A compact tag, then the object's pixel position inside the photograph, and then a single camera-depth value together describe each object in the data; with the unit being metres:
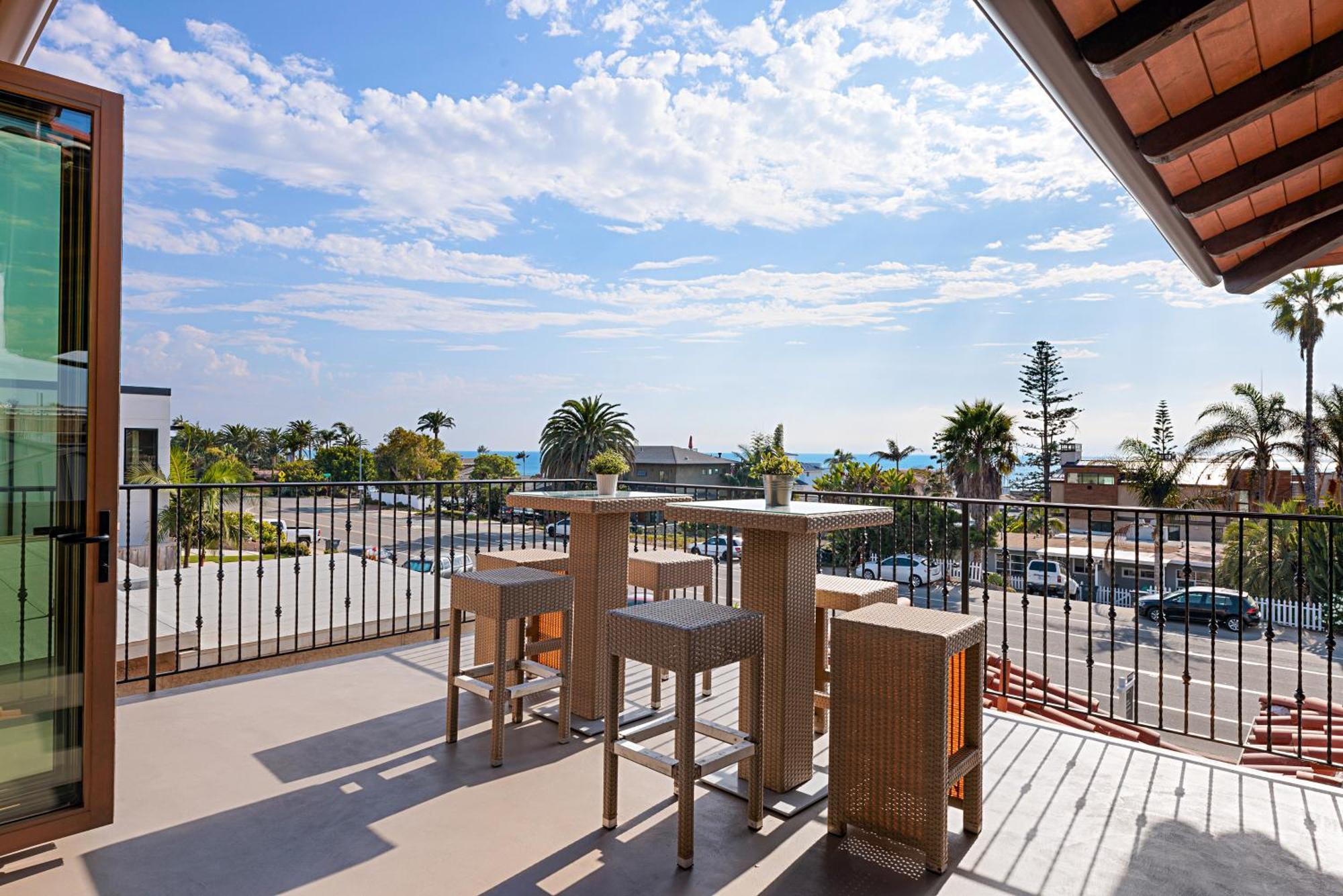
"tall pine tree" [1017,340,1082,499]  33.22
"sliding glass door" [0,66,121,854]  2.09
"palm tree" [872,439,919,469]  40.41
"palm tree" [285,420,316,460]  58.47
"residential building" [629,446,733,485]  45.16
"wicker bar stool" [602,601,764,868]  2.07
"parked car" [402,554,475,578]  22.95
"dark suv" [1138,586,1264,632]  18.66
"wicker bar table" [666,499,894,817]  2.45
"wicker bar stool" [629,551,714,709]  3.46
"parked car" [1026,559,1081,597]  29.05
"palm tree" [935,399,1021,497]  28.36
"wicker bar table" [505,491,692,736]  3.13
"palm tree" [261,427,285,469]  58.72
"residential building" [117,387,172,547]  17.12
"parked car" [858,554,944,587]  25.79
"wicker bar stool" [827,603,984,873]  2.04
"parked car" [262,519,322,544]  28.04
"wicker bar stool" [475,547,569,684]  3.50
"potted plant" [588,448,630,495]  3.35
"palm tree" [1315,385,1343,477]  22.98
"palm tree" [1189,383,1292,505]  23.95
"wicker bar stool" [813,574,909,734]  2.80
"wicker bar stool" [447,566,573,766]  2.70
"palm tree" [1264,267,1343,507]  25.09
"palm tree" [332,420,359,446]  64.31
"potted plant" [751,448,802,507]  2.68
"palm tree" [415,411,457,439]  58.59
